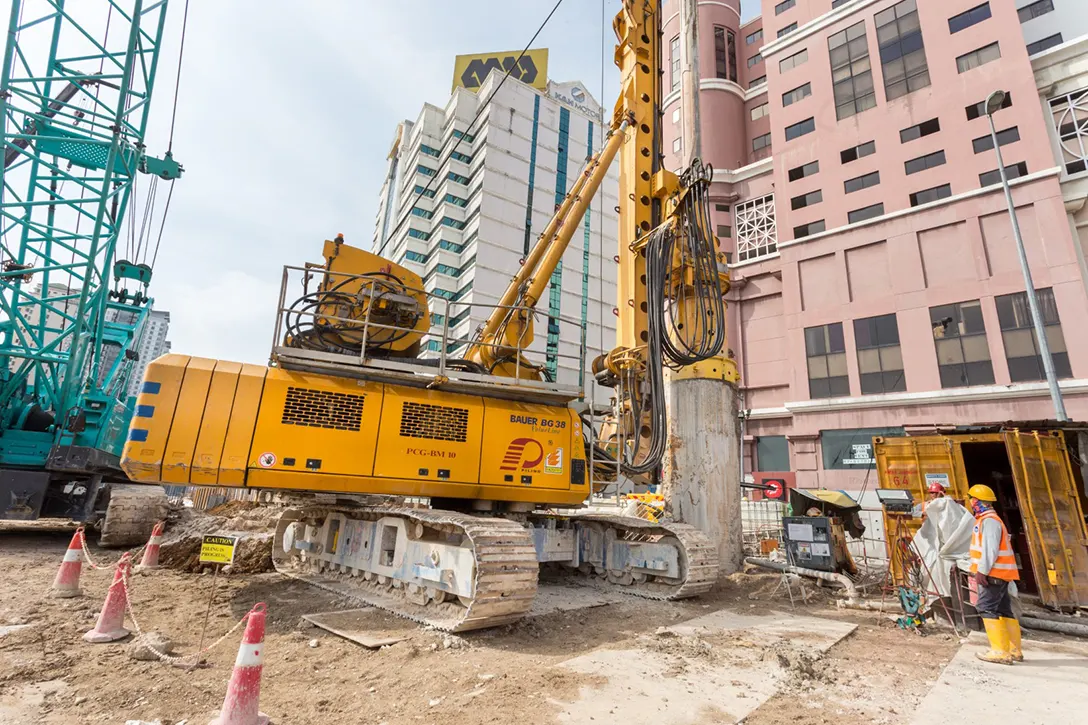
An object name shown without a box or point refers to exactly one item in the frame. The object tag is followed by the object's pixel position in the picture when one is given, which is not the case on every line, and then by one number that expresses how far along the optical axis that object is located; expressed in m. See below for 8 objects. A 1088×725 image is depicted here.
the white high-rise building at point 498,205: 52.78
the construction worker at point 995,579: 5.23
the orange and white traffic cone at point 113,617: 4.83
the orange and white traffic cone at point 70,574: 6.49
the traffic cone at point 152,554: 8.41
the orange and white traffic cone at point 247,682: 3.10
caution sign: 4.96
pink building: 20.84
